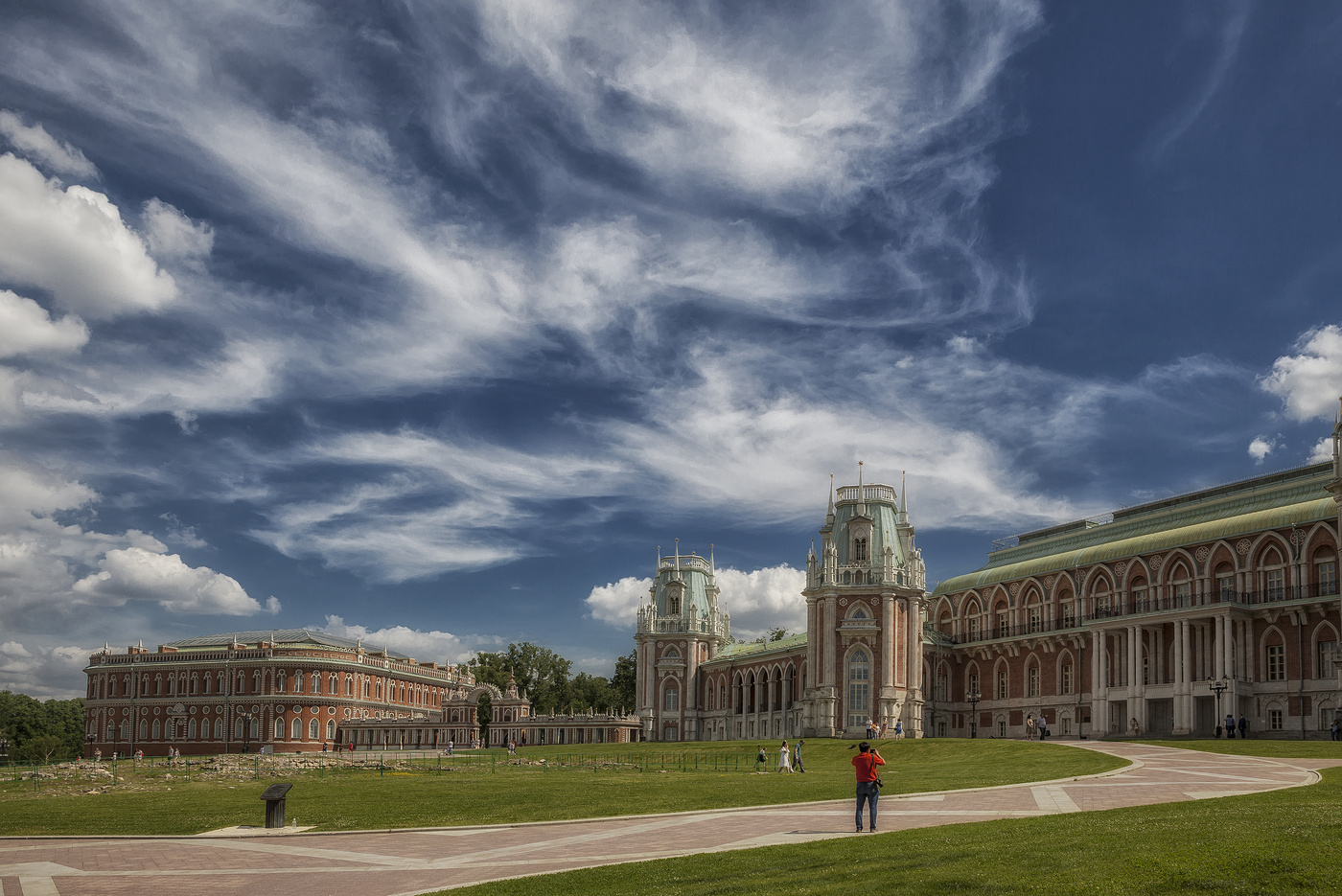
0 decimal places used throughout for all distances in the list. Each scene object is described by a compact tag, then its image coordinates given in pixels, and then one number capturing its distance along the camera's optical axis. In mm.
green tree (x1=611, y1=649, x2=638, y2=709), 122562
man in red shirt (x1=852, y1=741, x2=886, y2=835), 19578
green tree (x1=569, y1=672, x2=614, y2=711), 132750
